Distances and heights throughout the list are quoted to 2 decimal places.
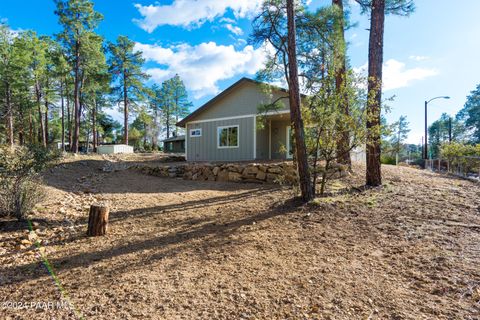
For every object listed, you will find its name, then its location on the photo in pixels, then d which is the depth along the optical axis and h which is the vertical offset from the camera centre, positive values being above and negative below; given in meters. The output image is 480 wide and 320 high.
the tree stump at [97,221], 3.95 -1.12
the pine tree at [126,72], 22.28 +7.84
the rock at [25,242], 3.54 -1.32
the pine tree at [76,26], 15.82 +8.73
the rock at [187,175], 10.14 -0.92
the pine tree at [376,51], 6.28 +2.78
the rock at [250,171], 8.46 -0.61
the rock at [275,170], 7.96 -0.54
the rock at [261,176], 8.25 -0.77
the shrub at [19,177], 4.14 -0.42
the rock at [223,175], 9.21 -0.84
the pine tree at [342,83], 4.86 +1.54
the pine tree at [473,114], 36.53 +6.33
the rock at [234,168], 8.88 -0.53
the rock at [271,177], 8.03 -0.78
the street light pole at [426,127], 18.52 +2.28
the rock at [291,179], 5.76 -0.71
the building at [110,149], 20.66 +0.39
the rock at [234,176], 8.84 -0.85
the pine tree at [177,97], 37.03 +8.94
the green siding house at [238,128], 12.00 +1.40
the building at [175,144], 30.23 +1.25
